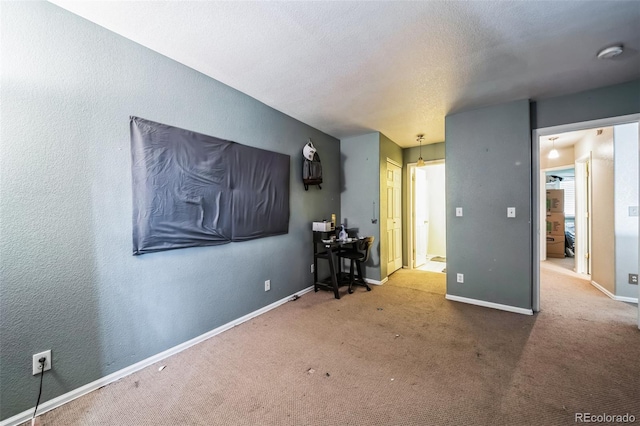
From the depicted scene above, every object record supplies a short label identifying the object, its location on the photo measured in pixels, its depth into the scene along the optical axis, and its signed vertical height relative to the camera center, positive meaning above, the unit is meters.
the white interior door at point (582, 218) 4.29 -0.21
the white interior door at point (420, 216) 5.12 -0.17
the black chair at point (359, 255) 3.53 -0.66
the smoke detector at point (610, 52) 1.90 +1.22
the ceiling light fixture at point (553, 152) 4.90 +1.11
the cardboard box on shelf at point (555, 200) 5.95 +0.15
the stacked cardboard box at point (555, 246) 5.74 -0.92
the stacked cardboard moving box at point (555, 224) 5.83 -0.42
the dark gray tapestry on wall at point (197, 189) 1.88 +0.22
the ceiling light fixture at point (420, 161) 4.20 +0.84
